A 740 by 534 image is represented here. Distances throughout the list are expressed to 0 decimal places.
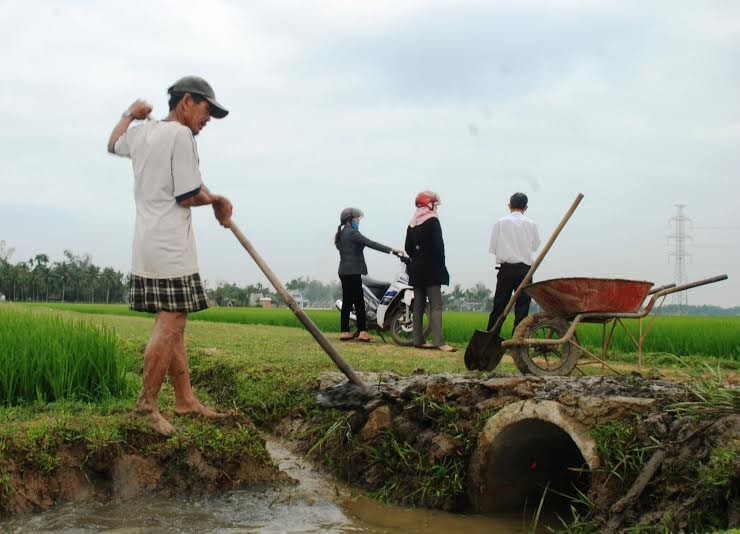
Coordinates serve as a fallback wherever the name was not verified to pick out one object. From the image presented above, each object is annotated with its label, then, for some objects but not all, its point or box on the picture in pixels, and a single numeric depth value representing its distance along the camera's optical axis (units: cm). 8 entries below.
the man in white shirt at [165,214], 372
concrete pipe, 375
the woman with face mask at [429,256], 846
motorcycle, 988
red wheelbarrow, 554
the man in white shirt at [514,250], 779
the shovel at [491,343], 586
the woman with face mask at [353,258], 974
